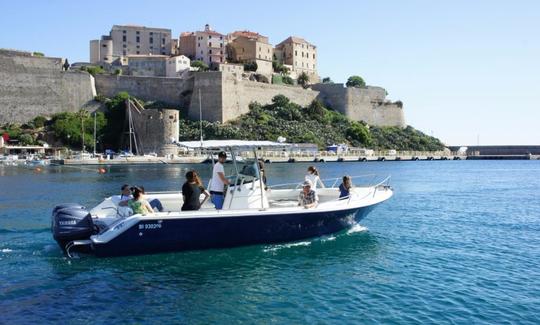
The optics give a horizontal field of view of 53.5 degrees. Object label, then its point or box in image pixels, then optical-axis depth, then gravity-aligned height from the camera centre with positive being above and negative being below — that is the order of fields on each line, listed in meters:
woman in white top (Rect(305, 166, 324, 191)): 12.98 -0.50
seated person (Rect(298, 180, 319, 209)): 11.98 -0.91
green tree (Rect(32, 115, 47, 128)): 57.50 +3.86
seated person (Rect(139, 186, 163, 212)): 11.84 -1.06
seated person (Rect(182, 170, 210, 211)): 10.89 -0.75
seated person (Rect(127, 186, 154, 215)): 10.40 -0.93
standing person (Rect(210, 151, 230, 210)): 11.30 -0.60
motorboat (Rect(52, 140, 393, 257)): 10.20 -1.32
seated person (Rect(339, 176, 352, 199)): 13.05 -0.81
